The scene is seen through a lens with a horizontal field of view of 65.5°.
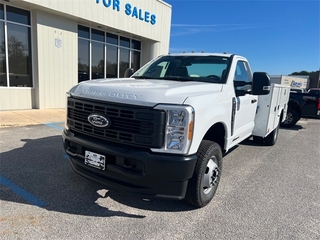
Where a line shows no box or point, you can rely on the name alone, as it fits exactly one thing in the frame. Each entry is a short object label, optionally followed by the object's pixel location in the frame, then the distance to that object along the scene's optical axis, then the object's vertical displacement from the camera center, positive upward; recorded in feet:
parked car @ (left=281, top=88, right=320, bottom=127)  29.78 -2.57
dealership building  29.07 +3.67
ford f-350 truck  7.97 -1.96
